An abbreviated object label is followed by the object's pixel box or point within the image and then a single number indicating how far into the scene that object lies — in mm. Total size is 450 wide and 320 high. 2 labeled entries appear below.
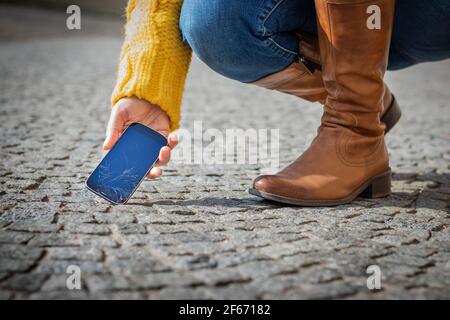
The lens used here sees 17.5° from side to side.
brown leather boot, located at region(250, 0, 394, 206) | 2182
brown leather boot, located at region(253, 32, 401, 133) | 2307
